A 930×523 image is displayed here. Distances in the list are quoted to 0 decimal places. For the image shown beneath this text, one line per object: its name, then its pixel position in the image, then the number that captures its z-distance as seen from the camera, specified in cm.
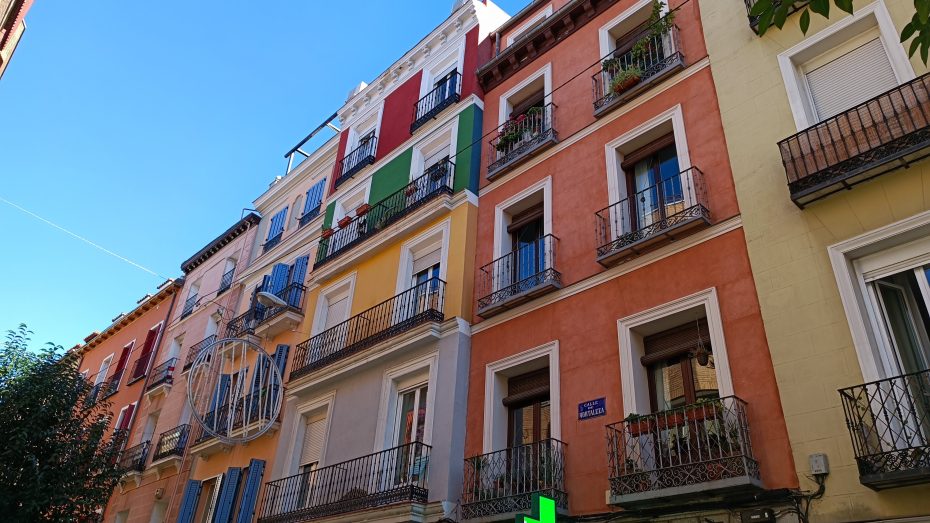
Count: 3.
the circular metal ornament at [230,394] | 1734
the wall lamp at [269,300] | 1656
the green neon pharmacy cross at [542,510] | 790
